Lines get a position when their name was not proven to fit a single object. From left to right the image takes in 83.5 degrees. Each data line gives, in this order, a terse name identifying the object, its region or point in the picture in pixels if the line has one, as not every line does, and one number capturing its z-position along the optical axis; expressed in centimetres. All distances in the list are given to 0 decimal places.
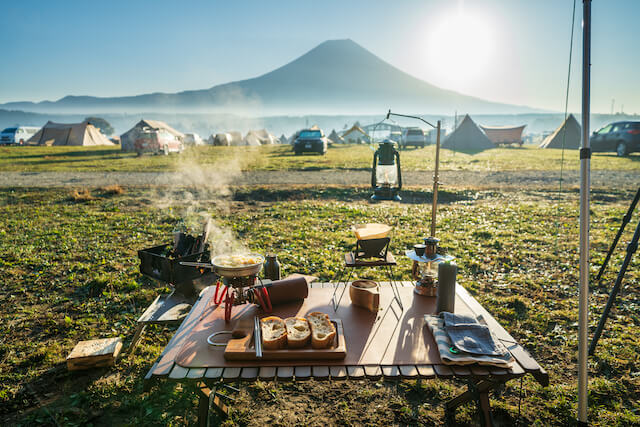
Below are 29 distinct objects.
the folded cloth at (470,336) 205
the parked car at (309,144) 2339
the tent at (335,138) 4327
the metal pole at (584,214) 210
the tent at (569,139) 3018
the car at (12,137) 3619
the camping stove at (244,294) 248
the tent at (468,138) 2955
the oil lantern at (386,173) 303
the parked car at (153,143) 2547
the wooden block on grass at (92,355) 318
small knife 198
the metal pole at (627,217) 316
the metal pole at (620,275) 296
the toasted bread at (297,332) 206
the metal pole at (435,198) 330
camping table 191
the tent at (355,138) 4176
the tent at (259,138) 4369
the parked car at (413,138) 3028
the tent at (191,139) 3881
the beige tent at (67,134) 3338
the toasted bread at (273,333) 204
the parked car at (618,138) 1819
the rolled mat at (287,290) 271
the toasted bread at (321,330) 206
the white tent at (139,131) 2858
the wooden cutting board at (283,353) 199
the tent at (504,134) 3506
